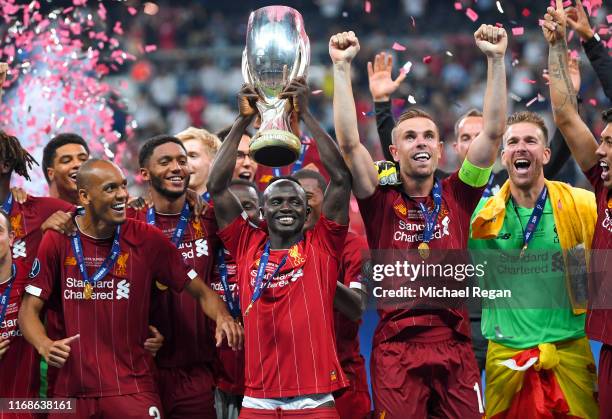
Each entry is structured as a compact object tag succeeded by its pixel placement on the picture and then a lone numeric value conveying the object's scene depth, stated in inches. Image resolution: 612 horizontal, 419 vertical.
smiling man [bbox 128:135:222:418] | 484.1
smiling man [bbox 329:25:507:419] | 439.2
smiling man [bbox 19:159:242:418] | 439.2
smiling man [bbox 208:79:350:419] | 413.4
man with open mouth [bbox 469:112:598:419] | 464.8
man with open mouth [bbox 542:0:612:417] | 435.8
